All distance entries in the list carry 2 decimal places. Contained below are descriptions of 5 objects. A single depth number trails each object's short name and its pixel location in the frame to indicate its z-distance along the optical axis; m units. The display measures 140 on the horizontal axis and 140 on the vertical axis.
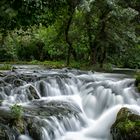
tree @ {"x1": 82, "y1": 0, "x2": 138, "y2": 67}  13.30
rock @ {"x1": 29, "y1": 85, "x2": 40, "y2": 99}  8.21
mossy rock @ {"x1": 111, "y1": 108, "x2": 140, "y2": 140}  5.68
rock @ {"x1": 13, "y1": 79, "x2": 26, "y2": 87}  8.63
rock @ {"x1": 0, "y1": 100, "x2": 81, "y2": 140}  5.90
